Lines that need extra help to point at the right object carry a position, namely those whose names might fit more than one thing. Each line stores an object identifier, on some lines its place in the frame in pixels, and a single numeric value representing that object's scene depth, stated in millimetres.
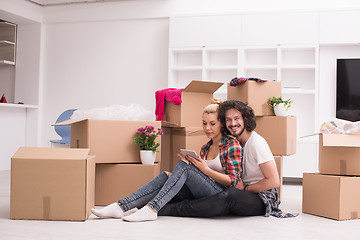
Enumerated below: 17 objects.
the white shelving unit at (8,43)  6145
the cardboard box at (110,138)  3152
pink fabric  3588
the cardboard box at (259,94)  3553
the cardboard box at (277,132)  3598
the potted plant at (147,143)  3201
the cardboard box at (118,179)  3213
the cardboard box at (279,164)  3480
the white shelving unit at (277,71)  4859
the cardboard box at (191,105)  3594
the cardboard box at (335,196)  2746
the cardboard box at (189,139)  3574
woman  2588
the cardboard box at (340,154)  2789
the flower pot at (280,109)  3546
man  2652
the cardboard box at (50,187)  2574
